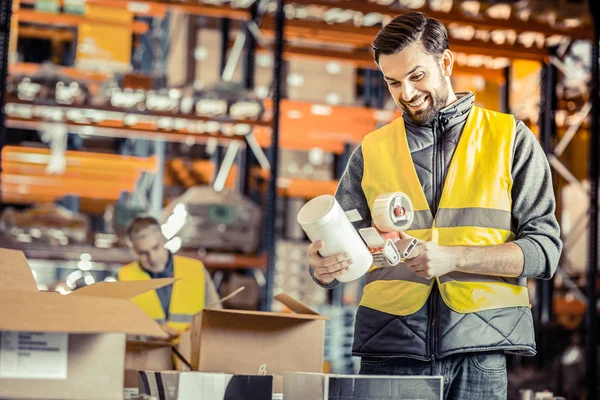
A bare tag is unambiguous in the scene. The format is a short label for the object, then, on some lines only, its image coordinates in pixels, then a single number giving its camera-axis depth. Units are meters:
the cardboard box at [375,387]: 2.59
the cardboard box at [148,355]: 3.79
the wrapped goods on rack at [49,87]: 7.44
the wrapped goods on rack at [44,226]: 7.57
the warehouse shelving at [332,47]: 7.71
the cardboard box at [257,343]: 3.43
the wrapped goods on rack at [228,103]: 7.77
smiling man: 2.71
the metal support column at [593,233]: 7.65
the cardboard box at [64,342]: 2.31
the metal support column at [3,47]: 6.76
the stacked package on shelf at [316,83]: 9.22
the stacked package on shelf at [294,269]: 9.27
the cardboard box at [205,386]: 2.89
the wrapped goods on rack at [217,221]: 7.89
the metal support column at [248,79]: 8.46
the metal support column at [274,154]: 7.58
